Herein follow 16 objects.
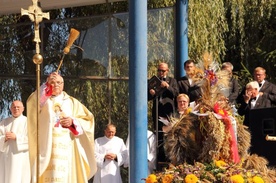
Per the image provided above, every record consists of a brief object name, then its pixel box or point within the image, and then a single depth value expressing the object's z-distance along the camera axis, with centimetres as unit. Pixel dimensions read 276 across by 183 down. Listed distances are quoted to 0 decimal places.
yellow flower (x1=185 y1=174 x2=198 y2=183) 697
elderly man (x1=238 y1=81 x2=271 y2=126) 1212
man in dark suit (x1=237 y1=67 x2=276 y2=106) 1244
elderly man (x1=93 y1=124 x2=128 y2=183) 1406
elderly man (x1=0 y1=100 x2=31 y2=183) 1362
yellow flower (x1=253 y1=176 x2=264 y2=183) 708
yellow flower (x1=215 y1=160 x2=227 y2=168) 709
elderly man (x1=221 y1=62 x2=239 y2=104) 1200
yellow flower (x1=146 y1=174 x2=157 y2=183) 724
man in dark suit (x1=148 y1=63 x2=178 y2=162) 1266
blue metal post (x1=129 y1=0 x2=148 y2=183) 1180
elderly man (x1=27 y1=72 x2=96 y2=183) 1140
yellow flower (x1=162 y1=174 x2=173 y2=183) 712
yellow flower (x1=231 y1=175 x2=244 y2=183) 695
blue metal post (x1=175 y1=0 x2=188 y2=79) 1497
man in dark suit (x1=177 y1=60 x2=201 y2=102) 1184
